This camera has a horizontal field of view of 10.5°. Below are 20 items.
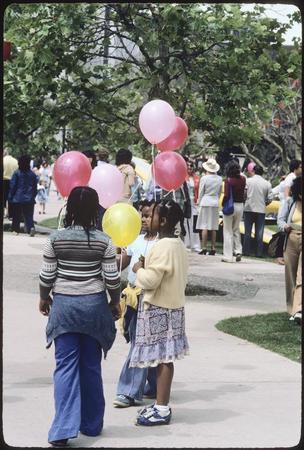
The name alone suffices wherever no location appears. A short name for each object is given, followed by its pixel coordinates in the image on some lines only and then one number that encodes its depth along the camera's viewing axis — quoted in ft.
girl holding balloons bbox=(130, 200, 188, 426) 34.99
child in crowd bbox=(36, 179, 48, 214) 157.51
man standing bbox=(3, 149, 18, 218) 114.76
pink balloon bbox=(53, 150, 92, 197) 37.91
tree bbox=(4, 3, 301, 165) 62.71
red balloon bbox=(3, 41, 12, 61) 37.97
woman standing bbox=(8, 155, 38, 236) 103.45
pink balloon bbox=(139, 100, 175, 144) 40.02
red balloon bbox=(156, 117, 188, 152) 42.18
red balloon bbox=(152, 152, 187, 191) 40.52
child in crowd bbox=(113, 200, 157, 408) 37.29
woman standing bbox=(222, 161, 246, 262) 93.35
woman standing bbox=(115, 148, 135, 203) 57.30
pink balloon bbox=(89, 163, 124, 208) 38.82
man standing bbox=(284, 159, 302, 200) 63.47
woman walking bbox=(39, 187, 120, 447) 33.00
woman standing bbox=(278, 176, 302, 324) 57.42
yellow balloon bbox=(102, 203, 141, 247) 35.91
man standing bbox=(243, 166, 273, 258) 97.44
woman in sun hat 94.79
